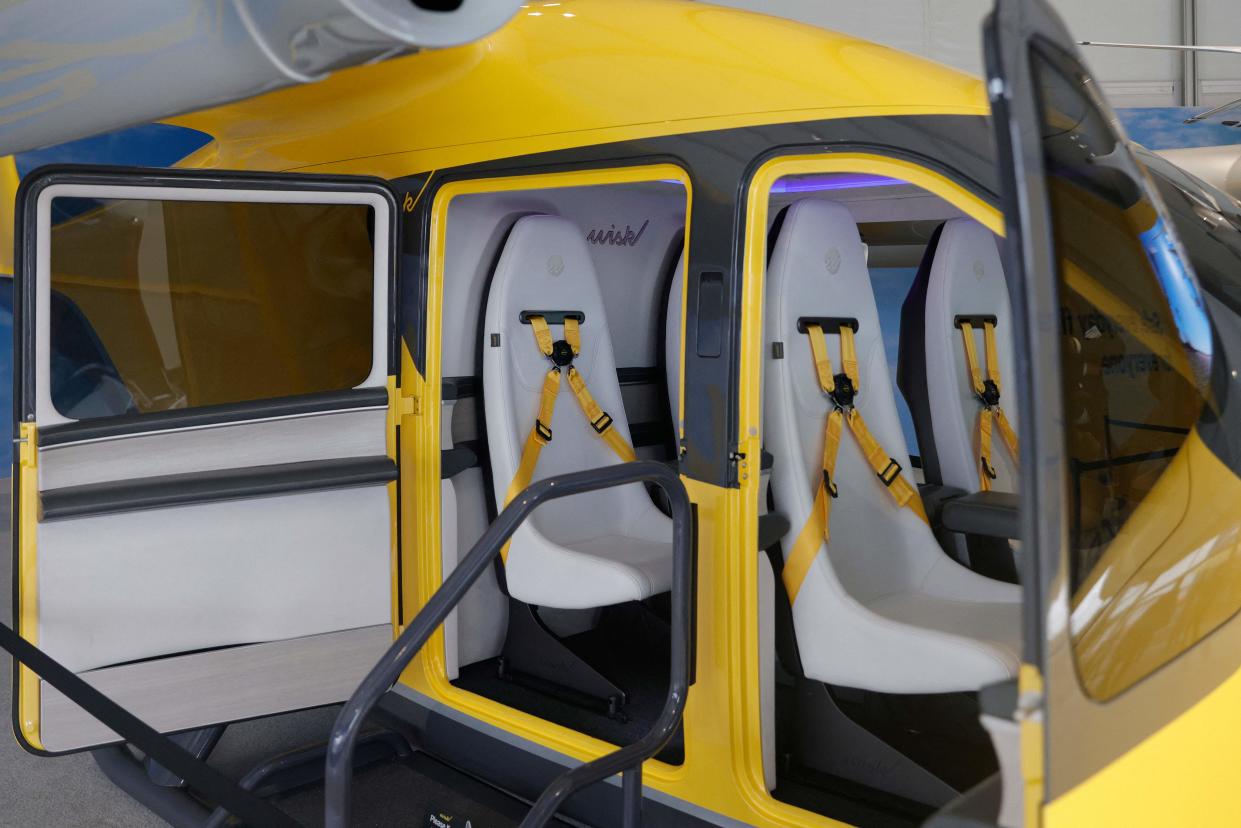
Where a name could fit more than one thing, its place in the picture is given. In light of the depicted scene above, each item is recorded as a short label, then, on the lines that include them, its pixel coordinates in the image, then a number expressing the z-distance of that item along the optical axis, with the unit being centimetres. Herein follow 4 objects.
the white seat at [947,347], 324
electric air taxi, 149
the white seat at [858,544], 222
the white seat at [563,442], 282
